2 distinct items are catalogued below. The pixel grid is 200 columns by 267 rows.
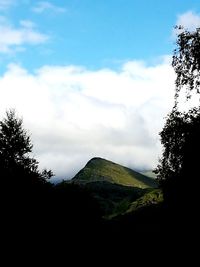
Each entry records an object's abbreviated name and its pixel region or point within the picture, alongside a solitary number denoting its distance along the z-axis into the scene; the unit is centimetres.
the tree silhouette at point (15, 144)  4888
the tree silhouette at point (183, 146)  3506
